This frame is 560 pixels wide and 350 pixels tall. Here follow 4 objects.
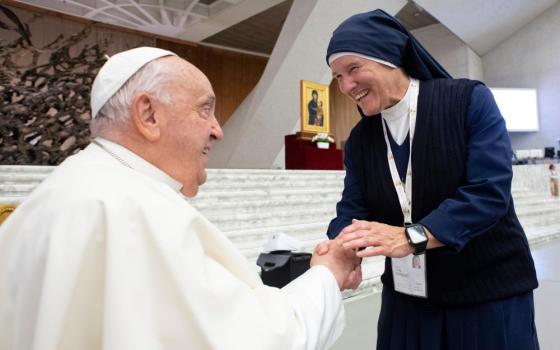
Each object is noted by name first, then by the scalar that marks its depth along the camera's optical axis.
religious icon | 9.36
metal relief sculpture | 5.02
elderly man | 0.80
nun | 1.20
